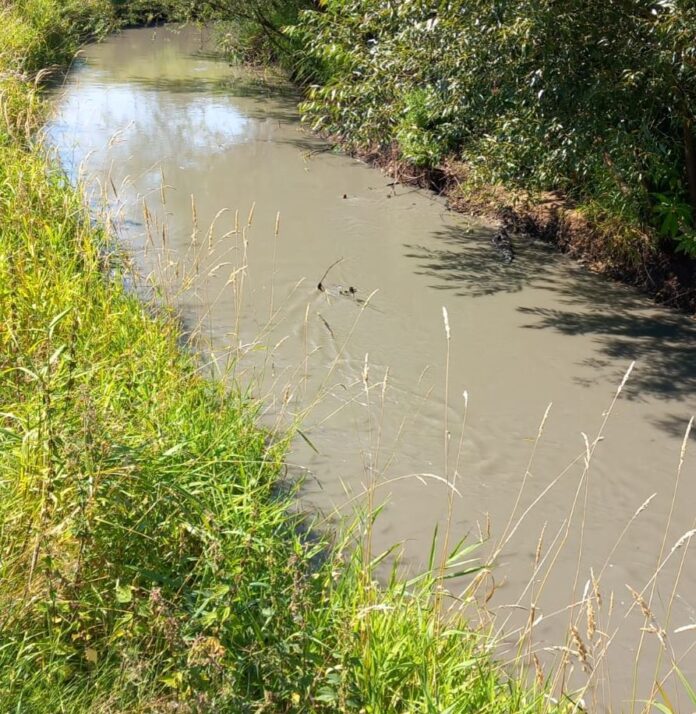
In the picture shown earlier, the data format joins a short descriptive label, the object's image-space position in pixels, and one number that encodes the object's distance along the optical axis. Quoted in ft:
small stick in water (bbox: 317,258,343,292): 24.04
